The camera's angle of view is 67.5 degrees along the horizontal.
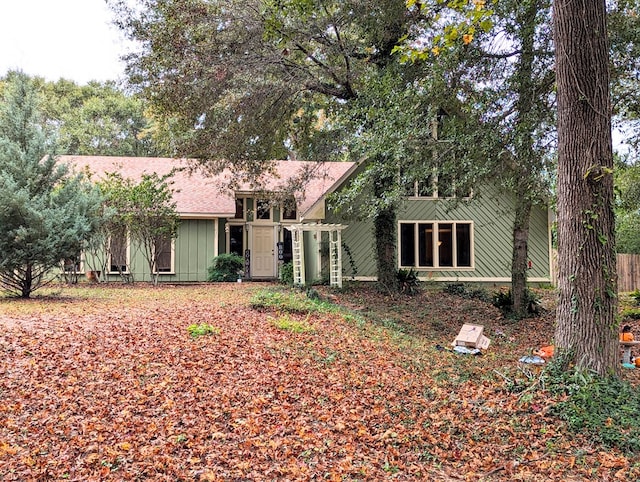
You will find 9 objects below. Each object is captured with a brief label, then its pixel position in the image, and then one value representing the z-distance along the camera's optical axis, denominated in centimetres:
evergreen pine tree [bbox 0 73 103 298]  841
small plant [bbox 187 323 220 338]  598
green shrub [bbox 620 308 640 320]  1022
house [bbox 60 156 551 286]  1399
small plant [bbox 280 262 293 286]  1412
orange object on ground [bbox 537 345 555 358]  596
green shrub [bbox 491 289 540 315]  1005
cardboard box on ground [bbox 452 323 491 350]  718
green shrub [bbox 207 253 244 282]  1492
